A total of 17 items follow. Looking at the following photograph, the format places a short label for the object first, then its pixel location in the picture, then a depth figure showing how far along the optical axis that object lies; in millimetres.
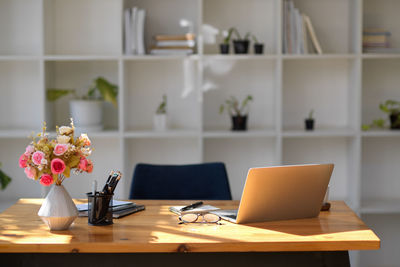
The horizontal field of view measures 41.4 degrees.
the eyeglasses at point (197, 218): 1984
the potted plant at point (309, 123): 3668
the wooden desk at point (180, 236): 1710
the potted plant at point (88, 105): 3588
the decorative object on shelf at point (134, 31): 3580
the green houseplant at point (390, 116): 3668
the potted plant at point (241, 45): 3594
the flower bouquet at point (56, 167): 1823
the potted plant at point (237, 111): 3658
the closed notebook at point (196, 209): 2141
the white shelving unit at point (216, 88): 3820
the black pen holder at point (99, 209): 1916
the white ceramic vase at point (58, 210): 1838
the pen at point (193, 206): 2179
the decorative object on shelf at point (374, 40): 3678
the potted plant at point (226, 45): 3593
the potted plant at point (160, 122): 3684
